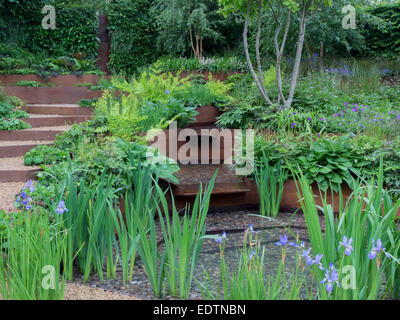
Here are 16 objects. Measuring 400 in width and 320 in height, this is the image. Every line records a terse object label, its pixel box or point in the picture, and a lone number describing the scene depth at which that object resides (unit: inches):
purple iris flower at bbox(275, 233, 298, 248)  68.8
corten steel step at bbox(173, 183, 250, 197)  170.6
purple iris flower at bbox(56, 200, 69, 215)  89.7
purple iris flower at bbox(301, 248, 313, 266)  67.0
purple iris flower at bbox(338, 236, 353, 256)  67.6
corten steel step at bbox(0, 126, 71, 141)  207.2
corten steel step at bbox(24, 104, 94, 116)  254.5
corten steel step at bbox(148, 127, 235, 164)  223.9
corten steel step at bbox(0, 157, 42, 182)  159.9
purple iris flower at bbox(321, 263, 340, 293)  65.1
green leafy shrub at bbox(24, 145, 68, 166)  160.9
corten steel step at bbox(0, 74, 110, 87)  304.3
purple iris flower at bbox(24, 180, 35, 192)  108.6
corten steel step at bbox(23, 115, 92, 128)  228.8
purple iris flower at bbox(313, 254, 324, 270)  68.6
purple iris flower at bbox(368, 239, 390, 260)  67.3
